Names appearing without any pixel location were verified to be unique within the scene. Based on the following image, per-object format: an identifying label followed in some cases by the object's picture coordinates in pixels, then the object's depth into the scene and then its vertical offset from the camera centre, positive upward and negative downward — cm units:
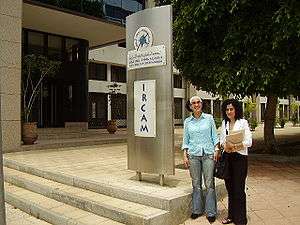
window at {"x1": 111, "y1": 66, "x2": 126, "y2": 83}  2877 +315
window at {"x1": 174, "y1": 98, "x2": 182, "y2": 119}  3362 +54
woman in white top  490 -59
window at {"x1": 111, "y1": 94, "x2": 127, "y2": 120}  2744 +56
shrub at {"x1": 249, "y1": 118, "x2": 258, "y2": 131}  2577 -72
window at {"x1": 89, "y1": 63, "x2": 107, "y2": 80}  2703 +316
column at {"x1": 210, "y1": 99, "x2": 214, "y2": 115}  3859 +80
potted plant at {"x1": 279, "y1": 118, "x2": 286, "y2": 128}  3076 -78
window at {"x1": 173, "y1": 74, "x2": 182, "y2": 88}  3327 +281
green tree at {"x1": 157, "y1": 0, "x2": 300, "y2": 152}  781 +156
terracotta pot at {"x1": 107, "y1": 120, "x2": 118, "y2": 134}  1758 -58
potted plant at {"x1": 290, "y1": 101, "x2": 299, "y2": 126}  3495 +27
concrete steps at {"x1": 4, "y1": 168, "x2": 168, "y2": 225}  488 -128
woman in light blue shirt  515 -55
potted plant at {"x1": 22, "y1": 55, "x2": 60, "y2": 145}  1169 +145
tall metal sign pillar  584 +36
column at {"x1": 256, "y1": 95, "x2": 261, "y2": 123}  4386 +30
